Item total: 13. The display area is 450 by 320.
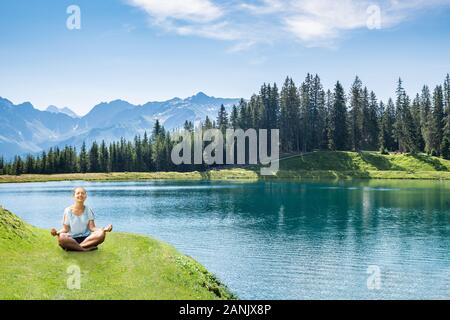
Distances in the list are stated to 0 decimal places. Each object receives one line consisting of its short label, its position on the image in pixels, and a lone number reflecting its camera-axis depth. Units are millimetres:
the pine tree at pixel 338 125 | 164750
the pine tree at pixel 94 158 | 195625
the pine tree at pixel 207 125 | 194825
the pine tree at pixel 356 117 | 169125
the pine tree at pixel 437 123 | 157625
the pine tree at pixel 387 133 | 161438
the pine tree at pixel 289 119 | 175625
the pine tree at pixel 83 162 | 195662
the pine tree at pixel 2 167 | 185775
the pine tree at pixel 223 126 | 189875
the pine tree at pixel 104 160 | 194625
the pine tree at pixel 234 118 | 186950
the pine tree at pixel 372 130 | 171500
